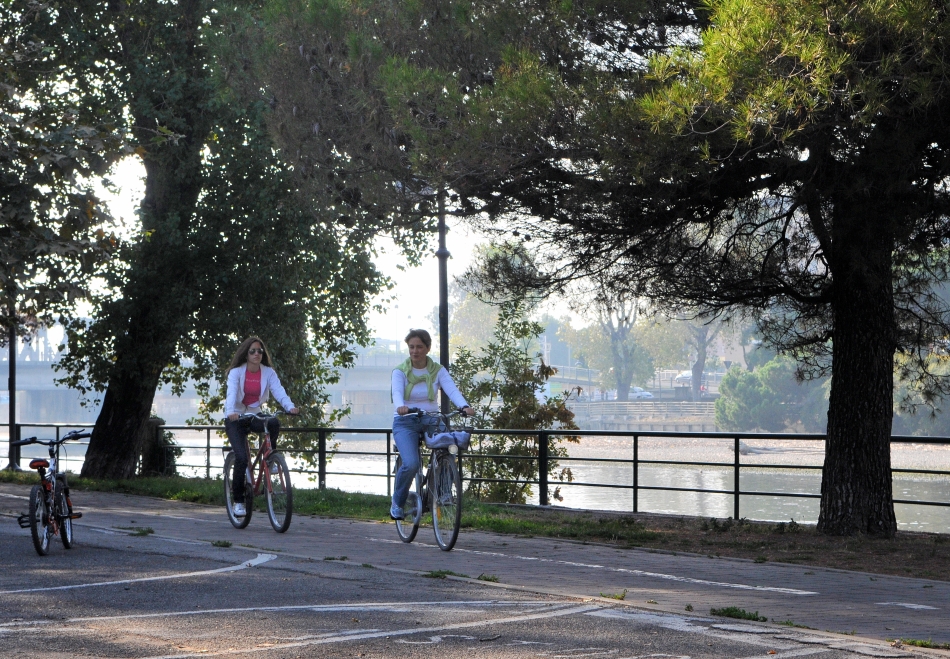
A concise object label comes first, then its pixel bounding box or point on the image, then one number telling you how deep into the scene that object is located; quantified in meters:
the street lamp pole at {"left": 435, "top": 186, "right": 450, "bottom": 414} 22.00
